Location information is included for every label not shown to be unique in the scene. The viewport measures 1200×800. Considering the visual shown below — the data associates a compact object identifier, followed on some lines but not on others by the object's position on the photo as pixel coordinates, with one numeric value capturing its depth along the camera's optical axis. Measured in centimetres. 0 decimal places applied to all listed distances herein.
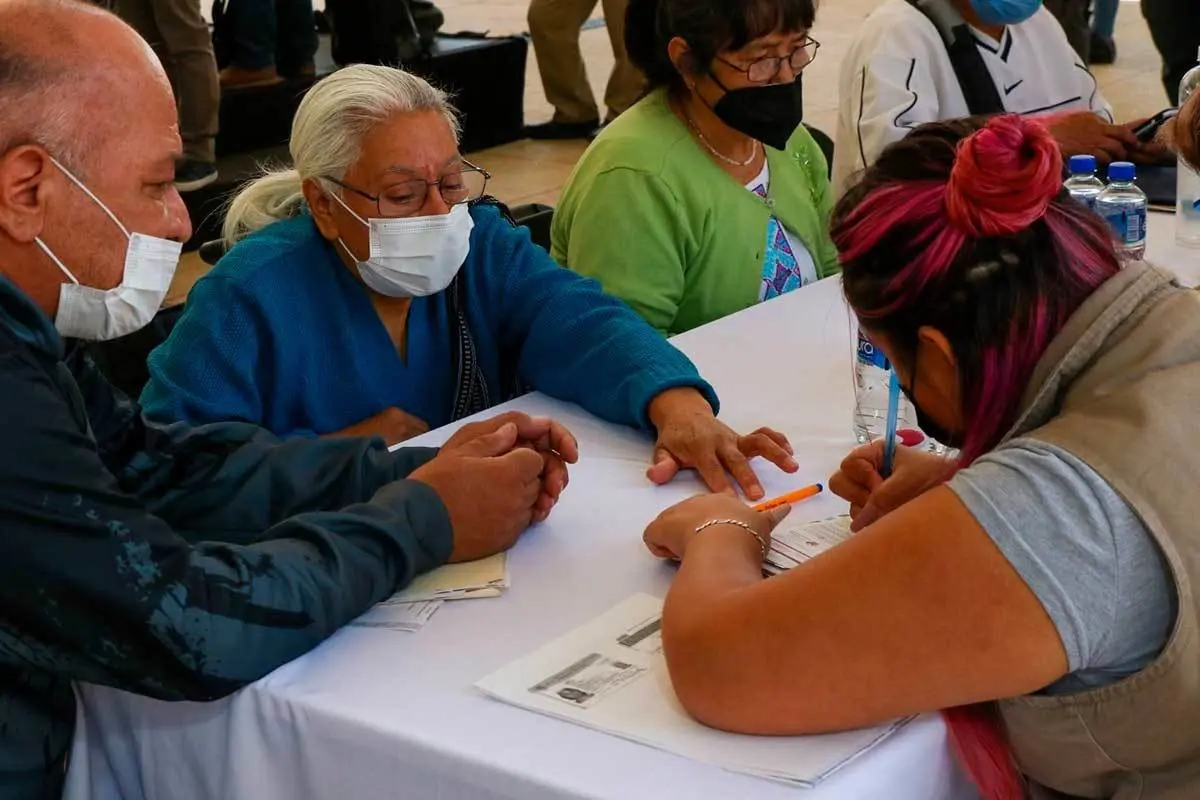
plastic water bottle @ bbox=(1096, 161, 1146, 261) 228
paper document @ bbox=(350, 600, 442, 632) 134
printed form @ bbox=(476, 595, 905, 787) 111
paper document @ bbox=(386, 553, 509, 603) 139
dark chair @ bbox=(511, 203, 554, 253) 279
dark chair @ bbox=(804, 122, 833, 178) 322
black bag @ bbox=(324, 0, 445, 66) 603
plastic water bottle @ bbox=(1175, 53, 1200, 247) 255
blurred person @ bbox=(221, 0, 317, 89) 558
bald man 117
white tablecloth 112
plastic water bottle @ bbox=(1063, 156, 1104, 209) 256
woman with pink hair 104
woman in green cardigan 237
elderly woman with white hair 188
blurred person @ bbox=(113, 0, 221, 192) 476
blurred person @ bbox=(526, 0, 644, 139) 637
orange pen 156
